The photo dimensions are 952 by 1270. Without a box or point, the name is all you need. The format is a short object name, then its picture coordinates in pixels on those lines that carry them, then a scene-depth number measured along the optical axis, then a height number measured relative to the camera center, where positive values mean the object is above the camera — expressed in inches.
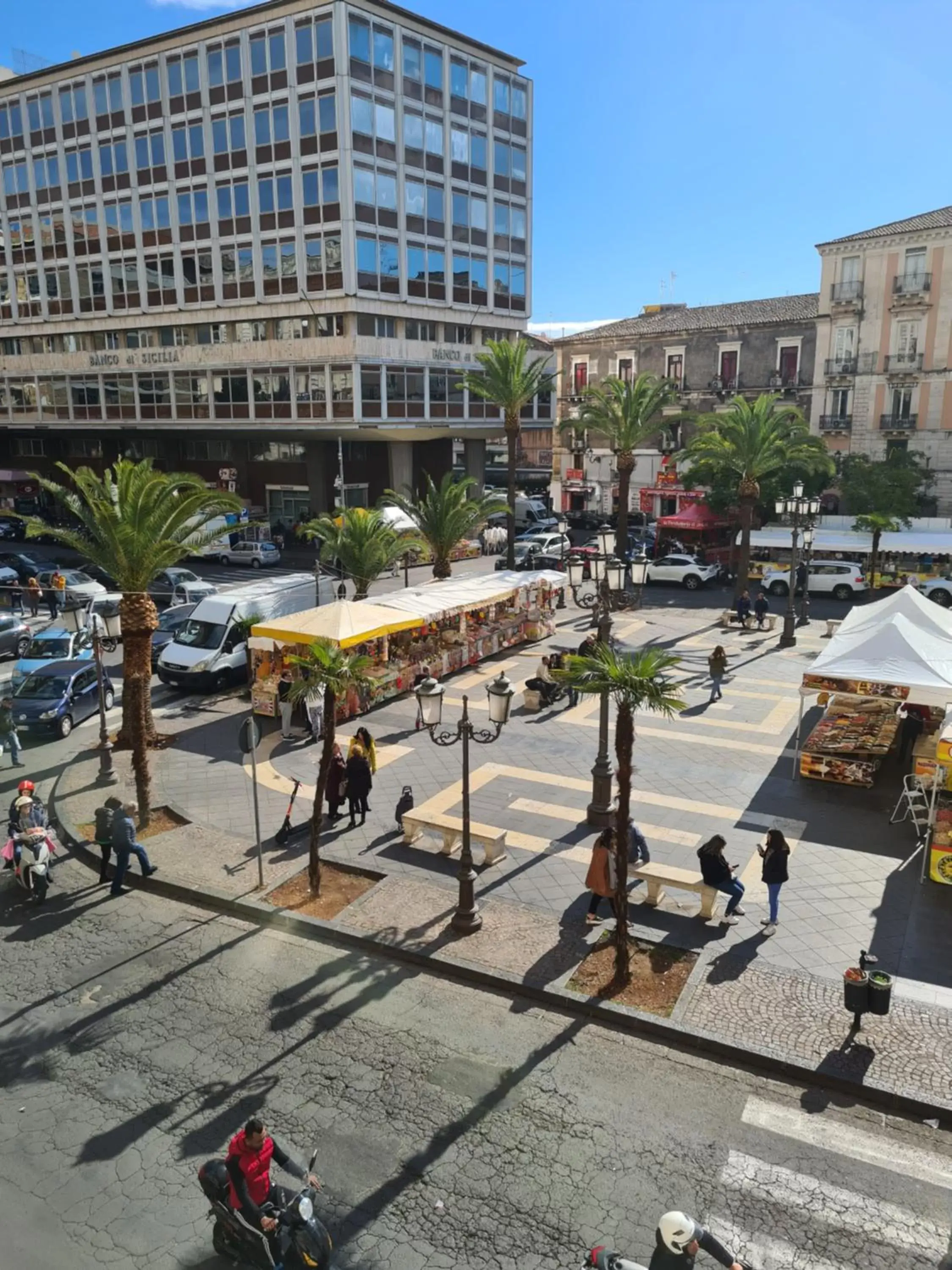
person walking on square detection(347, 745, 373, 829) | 567.5 -210.2
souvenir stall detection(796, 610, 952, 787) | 588.7 -158.2
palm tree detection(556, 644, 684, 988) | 375.9 -104.9
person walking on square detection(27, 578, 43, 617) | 1247.5 -210.5
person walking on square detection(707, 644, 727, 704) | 809.5 -199.8
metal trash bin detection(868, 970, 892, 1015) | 349.1 -212.4
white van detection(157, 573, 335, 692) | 876.0 -199.8
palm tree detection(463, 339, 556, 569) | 1321.4 +83.7
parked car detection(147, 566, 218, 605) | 1178.0 -196.8
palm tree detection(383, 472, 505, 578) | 1154.7 -98.9
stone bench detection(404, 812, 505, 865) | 514.3 -225.9
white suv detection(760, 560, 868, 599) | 1385.3 -216.3
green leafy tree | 1533.0 -83.8
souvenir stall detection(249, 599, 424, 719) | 769.6 -167.6
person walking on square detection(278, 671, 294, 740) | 738.8 -215.6
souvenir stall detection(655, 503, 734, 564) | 1662.2 -177.6
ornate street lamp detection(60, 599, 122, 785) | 679.1 -146.2
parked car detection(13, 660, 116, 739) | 760.3 -222.9
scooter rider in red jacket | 249.9 -202.5
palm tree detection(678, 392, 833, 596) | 1266.0 -11.5
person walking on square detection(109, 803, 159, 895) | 491.8 -218.2
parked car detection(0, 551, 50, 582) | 1417.3 -197.9
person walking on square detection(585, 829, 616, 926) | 426.3 -202.9
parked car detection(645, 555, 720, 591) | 1510.8 -220.3
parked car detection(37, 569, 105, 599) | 1222.3 -201.2
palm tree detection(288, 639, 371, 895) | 453.7 -121.9
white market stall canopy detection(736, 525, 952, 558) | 1395.2 -160.7
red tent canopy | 1694.1 -151.1
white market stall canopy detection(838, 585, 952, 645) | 668.1 -132.9
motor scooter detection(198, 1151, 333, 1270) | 251.0 -219.0
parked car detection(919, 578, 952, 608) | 1320.1 -219.7
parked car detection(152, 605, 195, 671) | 1010.7 -212.1
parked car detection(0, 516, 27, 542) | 1956.2 -190.1
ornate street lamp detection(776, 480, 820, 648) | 1010.7 -88.2
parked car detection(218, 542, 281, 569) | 1674.5 -210.8
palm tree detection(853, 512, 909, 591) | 1342.3 -133.3
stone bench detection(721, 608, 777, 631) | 1170.0 -237.9
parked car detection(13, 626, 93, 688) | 885.8 -204.1
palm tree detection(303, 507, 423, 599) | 1005.8 -118.8
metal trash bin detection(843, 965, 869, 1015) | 350.6 -212.7
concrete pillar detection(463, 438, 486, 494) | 2171.5 -44.1
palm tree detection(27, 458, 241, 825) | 600.4 -63.0
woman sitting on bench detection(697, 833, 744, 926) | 441.7 -208.5
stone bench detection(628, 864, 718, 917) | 453.4 -223.4
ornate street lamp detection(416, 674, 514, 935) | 444.8 -151.4
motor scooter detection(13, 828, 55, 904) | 483.2 -222.8
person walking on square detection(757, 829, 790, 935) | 436.8 -201.1
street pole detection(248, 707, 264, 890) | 483.2 -214.2
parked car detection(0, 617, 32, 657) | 1017.5 -221.0
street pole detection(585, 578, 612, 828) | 558.3 -215.0
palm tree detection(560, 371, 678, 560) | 1266.0 +34.9
